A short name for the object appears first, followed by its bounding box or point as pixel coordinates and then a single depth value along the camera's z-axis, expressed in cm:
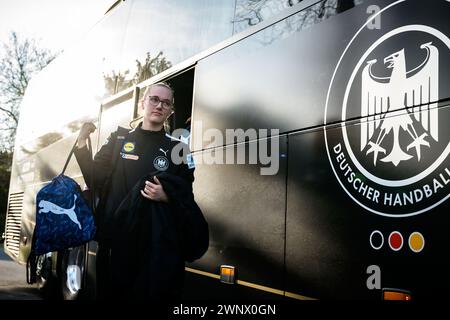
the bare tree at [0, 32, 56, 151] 1332
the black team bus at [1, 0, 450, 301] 197
